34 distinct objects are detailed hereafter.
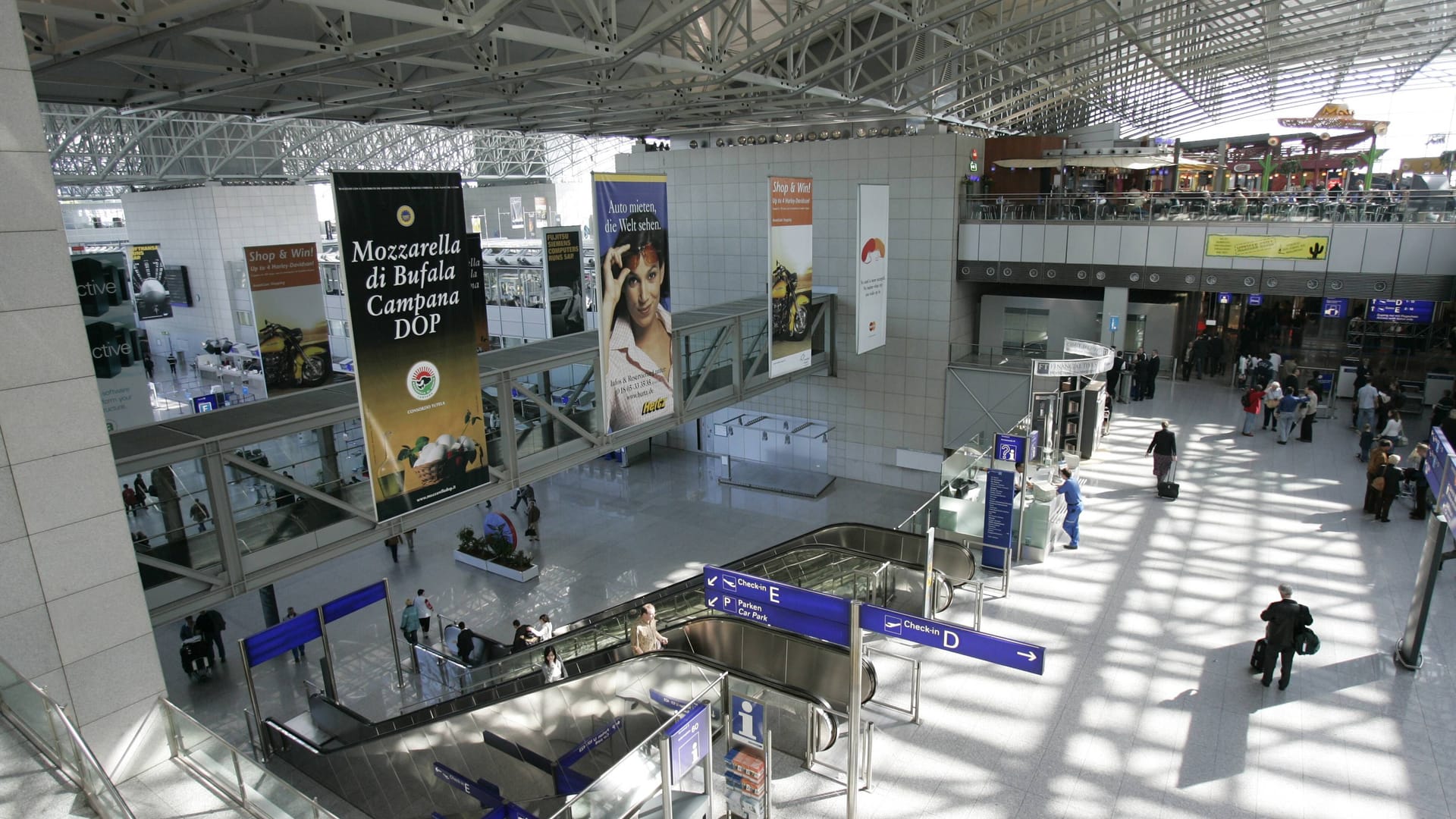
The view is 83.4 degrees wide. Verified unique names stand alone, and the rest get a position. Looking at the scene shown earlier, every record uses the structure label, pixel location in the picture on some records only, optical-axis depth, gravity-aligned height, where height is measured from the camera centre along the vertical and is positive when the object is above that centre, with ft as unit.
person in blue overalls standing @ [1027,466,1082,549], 40.37 -13.48
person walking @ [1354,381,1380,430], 53.78 -11.84
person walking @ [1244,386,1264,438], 57.06 -12.83
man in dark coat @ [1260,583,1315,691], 28.71 -14.09
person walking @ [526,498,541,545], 62.23 -21.15
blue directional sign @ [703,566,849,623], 22.80 -10.30
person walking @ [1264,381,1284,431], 56.54 -12.02
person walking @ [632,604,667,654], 31.76 -15.20
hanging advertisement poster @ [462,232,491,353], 60.23 -4.03
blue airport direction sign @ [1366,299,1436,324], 76.28 -8.84
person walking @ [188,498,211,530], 31.78 -10.27
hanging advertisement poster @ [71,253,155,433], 57.11 -6.45
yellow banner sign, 57.74 -1.99
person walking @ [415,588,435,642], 47.67 -21.78
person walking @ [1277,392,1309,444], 54.49 -12.79
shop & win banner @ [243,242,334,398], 55.72 -4.65
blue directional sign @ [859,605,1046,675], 20.68 -10.55
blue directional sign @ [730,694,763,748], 28.02 -16.54
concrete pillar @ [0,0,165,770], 17.75 -5.42
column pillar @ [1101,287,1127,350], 65.62 -6.86
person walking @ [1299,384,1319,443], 55.21 -13.18
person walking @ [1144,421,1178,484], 45.98 -12.66
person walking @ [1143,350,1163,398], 66.08 -12.22
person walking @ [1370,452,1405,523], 41.57 -13.38
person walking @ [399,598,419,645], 46.60 -21.34
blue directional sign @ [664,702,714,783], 22.06 -13.69
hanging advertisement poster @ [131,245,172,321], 103.04 -4.53
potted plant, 56.34 -21.79
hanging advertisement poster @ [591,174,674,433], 39.09 -3.01
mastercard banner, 52.47 -2.71
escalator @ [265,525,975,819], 28.30 -17.54
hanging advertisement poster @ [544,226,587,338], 73.26 -3.90
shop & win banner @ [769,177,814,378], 46.83 -2.30
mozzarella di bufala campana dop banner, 27.12 -3.15
